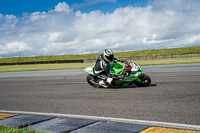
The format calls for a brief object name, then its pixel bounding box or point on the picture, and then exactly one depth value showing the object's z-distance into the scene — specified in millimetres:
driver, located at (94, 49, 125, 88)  8233
